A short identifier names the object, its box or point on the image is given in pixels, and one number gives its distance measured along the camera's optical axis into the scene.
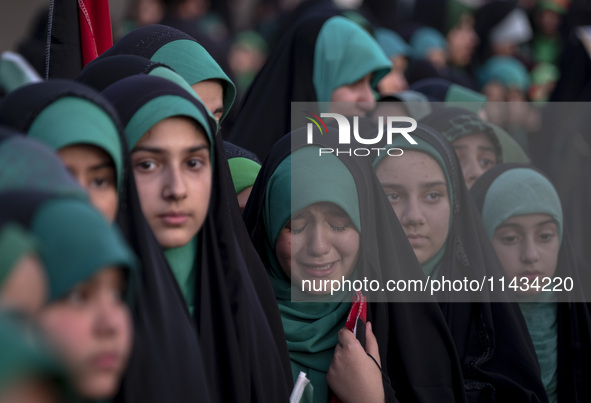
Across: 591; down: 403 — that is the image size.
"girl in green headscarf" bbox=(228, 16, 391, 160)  9.84
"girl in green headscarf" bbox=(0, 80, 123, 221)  4.29
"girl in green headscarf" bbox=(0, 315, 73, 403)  2.60
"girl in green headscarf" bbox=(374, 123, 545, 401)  7.19
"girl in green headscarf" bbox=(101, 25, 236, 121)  6.65
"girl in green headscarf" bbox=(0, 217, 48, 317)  3.12
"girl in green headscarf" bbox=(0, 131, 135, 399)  3.32
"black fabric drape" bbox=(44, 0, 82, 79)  7.00
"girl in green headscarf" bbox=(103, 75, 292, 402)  5.00
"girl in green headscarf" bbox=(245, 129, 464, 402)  6.43
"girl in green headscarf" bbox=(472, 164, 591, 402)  7.94
